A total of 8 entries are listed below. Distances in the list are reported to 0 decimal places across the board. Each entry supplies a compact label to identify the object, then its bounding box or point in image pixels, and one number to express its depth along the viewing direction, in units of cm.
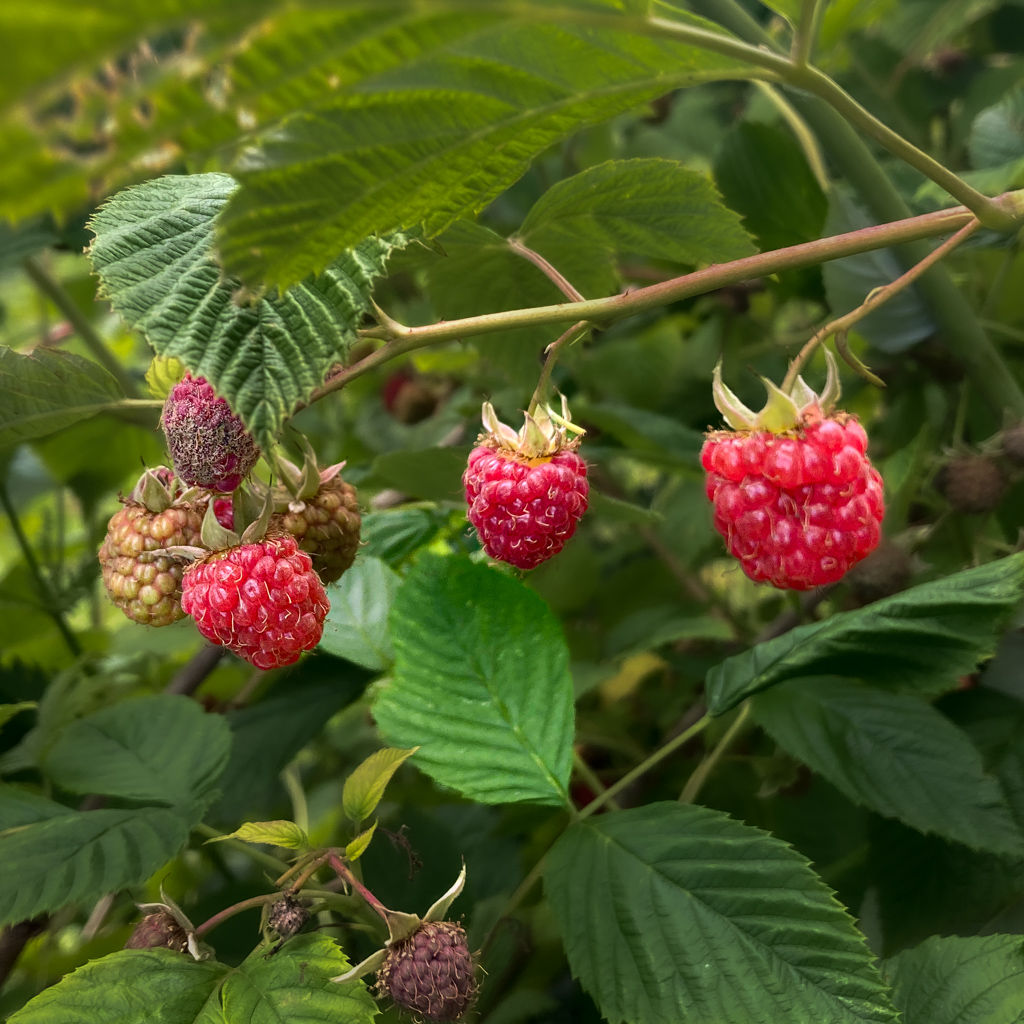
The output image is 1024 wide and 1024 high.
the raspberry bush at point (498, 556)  12
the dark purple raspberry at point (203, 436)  14
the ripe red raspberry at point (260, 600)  14
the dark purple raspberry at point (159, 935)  15
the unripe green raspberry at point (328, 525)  15
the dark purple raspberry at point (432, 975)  13
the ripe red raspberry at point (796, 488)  15
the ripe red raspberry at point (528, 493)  15
